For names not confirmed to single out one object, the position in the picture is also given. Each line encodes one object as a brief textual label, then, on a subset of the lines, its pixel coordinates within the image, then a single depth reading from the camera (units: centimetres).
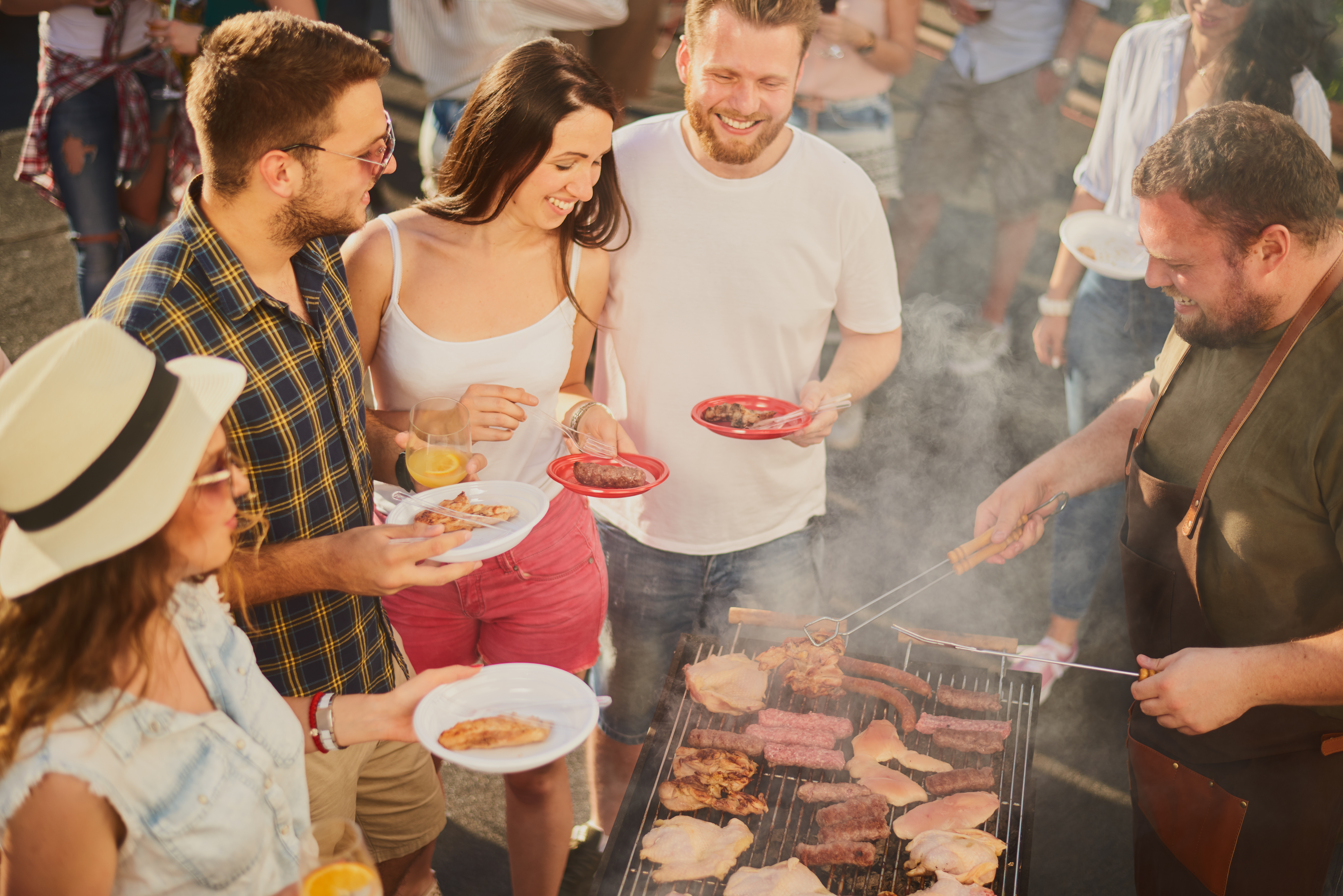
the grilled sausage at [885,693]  313
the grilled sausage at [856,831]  273
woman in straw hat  171
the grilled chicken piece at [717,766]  288
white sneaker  476
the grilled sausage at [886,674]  322
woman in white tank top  305
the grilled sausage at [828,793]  288
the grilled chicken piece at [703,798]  279
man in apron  258
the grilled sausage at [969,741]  302
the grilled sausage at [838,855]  266
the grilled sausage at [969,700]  317
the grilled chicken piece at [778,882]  259
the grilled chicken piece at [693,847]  263
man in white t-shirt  327
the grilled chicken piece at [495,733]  238
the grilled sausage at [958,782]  289
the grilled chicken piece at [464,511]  276
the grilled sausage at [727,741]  300
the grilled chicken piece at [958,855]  261
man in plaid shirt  242
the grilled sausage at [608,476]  311
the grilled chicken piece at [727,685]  312
